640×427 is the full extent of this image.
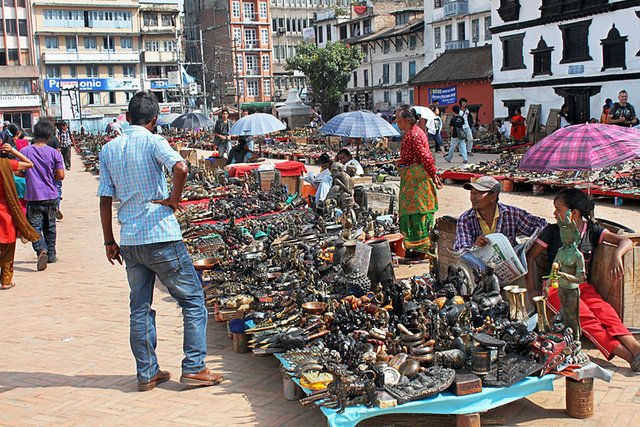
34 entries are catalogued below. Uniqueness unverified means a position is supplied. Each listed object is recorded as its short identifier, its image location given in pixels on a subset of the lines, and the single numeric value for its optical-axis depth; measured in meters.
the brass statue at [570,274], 4.83
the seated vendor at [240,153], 15.06
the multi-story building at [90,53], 61.75
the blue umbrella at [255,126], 14.57
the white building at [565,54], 24.47
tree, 53.97
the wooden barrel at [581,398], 4.45
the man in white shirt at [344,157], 10.79
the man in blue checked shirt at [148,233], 4.92
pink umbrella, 6.16
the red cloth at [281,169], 13.19
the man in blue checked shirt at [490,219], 6.02
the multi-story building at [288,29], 72.62
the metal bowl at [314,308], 5.63
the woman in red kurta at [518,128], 25.44
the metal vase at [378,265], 6.23
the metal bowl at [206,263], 7.59
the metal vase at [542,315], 4.74
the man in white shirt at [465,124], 19.06
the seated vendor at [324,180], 10.12
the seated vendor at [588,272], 5.11
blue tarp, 4.05
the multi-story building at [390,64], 51.34
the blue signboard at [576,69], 26.59
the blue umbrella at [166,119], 33.38
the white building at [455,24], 42.31
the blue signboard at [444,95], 35.88
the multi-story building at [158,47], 65.50
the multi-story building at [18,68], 58.84
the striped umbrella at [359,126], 12.42
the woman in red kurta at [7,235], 8.45
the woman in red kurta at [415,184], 8.07
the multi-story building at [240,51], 67.94
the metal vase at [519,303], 4.98
